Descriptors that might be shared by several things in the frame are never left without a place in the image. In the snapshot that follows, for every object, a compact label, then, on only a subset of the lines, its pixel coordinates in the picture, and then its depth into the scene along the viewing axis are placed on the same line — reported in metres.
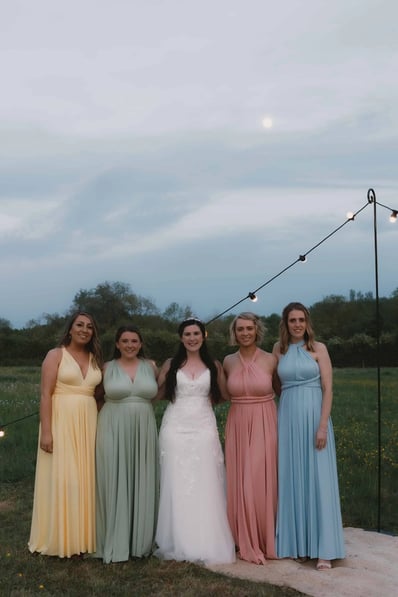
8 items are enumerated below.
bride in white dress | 6.14
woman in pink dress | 6.21
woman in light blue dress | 6.08
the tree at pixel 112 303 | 30.89
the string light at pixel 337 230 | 7.43
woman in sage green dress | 6.12
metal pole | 7.27
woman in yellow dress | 6.15
